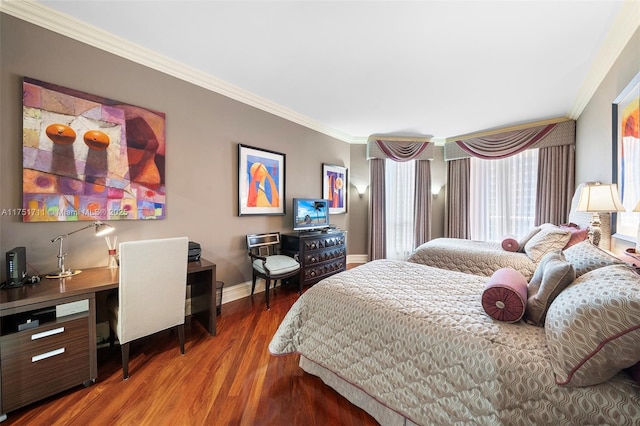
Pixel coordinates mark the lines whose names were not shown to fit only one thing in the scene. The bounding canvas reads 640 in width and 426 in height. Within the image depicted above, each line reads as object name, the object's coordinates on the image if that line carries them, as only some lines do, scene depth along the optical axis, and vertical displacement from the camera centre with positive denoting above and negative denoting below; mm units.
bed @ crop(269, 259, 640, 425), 868 -694
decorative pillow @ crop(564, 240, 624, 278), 1303 -283
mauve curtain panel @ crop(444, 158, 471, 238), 4770 +248
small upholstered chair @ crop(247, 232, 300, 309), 2871 -650
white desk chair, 1672 -615
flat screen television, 3596 -34
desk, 1340 -804
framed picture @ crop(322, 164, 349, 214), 4355 +480
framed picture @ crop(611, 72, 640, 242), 1770 +460
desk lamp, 1789 -220
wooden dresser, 3297 -608
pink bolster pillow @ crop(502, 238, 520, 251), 3039 -454
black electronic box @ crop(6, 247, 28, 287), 1541 -375
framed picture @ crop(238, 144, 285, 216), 3078 +424
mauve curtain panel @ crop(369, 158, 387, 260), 4953 +84
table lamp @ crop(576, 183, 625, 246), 1874 +71
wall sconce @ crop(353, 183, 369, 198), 5039 +501
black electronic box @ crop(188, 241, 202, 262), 2354 -413
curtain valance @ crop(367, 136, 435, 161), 4801 +1314
